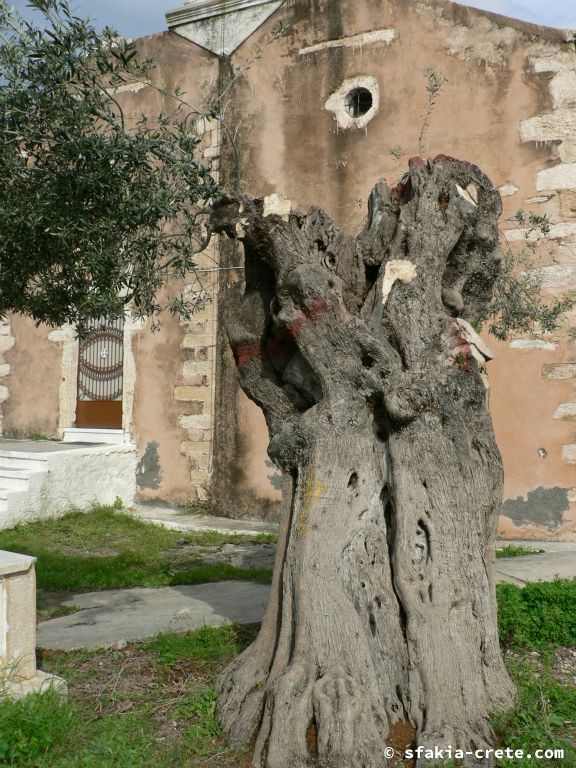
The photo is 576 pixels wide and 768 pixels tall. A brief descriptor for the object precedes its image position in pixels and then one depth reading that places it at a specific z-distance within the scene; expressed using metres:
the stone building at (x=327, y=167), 8.74
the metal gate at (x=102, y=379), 11.68
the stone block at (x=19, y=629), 3.82
